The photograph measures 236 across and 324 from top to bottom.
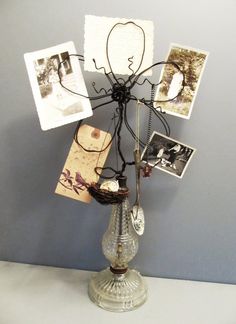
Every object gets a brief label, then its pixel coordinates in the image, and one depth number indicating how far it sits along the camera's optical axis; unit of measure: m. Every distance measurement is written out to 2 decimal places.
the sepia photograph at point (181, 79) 0.79
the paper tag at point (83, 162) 0.83
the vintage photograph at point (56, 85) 0.78
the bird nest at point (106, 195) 0.79
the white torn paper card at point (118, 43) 0.75
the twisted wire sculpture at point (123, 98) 0.77
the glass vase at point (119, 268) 0.87
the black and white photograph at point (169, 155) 0.87
